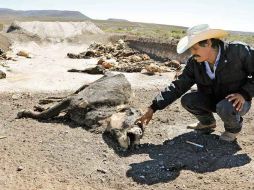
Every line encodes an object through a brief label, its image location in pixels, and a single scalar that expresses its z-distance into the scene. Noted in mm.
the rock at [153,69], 5855
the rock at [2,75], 5497
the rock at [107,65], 6837
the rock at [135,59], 7550
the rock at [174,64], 6708
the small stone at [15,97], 4213
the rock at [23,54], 8964
